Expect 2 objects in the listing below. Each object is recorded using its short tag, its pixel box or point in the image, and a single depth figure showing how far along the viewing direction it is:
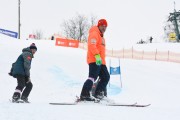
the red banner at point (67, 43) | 46.41
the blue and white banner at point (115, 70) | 20.37
